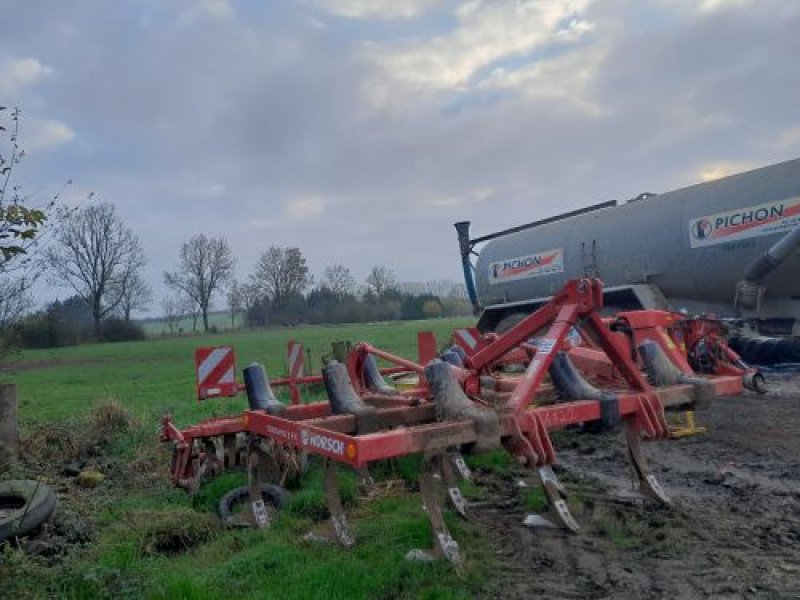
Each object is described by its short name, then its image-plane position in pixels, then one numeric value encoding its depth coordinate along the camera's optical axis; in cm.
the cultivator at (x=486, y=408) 368
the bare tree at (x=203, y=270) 6756
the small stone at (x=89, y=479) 604
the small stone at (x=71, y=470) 633
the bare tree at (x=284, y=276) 6731
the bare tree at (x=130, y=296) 5947
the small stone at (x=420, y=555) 371
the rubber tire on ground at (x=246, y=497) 487
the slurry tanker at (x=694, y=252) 908
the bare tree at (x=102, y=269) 5581
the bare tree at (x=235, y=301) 6731
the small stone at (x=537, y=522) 429
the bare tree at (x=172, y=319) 6597
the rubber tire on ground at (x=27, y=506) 409
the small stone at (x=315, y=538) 417
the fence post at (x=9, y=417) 605
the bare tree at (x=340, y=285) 7014
